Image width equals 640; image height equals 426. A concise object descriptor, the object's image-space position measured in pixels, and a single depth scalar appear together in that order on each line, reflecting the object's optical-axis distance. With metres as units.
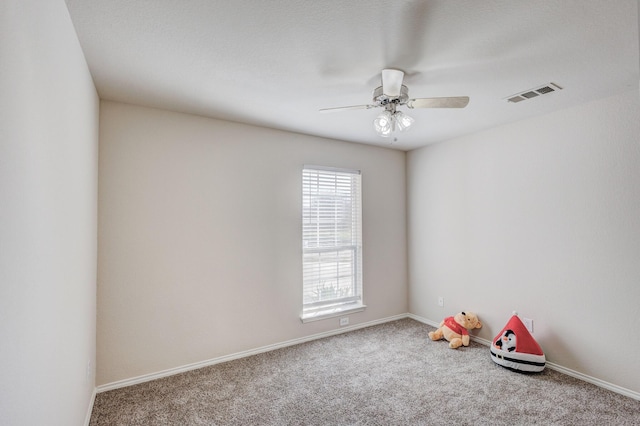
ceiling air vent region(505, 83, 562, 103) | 2.39
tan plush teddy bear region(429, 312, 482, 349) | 3.44
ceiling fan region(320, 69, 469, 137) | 2.08
